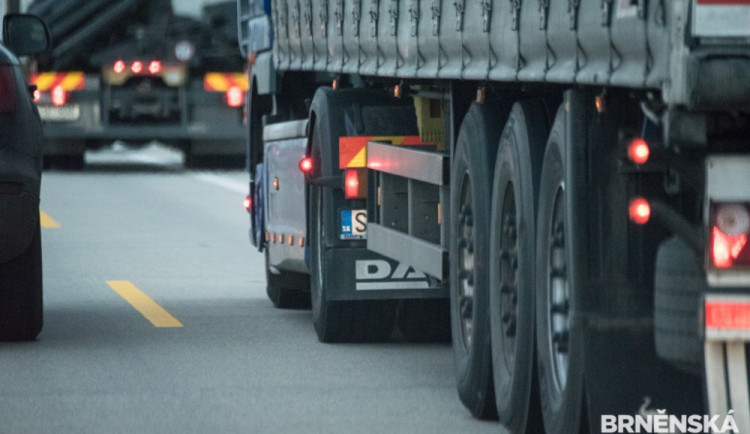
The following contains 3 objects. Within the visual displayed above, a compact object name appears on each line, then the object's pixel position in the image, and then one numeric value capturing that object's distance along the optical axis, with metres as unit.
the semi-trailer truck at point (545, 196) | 11.23
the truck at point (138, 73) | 58.09
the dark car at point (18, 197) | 19.94
